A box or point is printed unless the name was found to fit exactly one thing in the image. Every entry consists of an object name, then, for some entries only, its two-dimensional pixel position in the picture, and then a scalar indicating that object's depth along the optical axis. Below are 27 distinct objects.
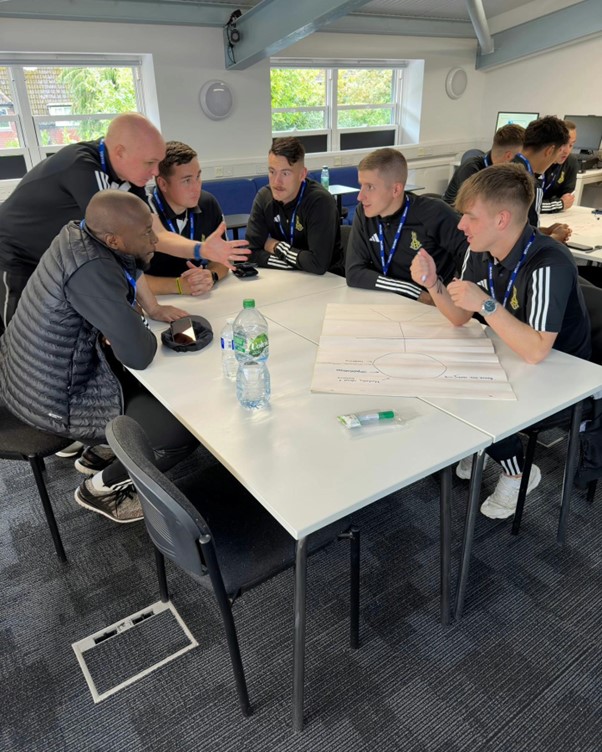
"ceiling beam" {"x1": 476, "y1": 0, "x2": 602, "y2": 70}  6.16
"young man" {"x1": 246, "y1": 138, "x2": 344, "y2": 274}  2.72
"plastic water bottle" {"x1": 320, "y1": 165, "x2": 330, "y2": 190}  5.88
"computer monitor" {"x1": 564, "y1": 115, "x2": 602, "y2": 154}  6.43
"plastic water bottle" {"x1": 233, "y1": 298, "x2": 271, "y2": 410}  1.52
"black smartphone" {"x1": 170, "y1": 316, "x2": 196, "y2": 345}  1.89
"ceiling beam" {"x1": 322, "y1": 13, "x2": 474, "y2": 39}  6.14
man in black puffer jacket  1.62
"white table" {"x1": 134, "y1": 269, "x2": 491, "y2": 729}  1.16
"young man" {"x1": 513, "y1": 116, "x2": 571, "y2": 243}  3.07
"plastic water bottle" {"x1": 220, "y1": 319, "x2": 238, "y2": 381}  1.68
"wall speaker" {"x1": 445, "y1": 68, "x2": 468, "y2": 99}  7.41
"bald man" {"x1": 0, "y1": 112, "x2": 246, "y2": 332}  2.24
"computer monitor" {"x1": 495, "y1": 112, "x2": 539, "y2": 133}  6.96
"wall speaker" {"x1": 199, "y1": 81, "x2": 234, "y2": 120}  5.43
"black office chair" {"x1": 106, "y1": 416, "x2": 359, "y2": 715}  1.12
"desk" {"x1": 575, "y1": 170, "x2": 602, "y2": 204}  5.96
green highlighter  1.38
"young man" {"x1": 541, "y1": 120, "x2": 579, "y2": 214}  3.93
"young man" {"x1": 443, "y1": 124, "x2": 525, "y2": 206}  3.26
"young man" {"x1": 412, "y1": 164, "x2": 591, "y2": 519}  1.65
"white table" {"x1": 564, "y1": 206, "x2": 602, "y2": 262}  3.01
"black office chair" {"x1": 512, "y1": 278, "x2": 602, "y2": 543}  1.84
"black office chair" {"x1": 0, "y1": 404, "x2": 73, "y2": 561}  1.77
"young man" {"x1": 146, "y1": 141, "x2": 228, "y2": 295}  2.44
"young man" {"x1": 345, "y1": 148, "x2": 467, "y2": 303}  2.33
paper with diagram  1.55
